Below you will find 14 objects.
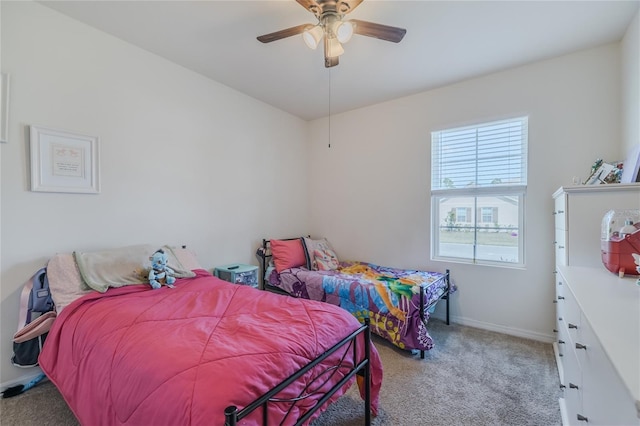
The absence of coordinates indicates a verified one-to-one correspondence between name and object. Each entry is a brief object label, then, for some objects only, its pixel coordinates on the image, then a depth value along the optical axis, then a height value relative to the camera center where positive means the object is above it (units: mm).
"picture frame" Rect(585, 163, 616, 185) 2173 +300
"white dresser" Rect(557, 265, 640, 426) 726 -412
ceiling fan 1716 +1185
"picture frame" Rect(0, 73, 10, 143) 1861 +682
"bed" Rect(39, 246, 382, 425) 1013 -632
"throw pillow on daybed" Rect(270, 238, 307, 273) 3461 -558
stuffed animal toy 2131 -495
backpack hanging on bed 1837 -727
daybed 2439 -761
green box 2975 -696
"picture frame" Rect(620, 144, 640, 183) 1799 +298
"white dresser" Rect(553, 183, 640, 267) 1632 -7
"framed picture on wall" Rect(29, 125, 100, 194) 1994 +361
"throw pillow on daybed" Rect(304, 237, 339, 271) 3525 -602
